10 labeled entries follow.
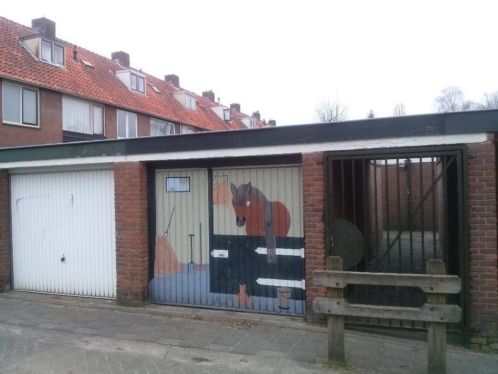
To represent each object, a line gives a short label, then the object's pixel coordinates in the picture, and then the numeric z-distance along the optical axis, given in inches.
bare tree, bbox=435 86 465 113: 1851.6
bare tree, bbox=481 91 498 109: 1740.7
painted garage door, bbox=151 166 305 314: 270.2
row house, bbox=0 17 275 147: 632.4
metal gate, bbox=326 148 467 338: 220.2
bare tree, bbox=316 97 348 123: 1359.5
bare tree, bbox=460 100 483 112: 1787.2
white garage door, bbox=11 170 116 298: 318.3
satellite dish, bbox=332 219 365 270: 247.3
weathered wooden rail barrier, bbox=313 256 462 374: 177.5
